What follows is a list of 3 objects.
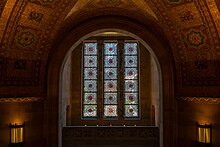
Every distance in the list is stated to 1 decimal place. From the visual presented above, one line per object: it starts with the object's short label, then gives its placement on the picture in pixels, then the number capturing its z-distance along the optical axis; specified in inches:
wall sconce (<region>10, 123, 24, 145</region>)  249.9
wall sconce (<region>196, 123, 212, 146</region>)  244.5
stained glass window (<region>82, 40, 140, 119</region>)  476.7
